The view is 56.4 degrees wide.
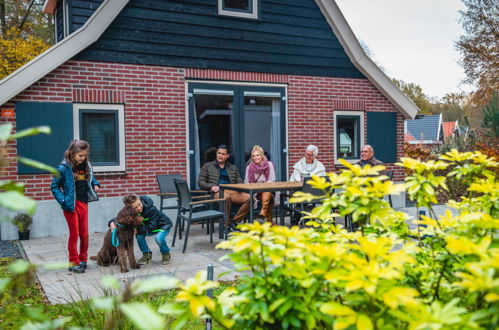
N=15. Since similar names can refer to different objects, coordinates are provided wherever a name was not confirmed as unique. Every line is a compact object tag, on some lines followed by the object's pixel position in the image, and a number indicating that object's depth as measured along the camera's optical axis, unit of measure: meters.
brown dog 5.31
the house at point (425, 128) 40.78
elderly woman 8.50
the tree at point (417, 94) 50.58
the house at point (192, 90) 8.07
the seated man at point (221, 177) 8.08
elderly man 8.59
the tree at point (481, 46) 25.44
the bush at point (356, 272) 1.31
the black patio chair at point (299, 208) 7.62
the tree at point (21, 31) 17.92
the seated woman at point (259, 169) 8.48
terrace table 7.00
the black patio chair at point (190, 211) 6.68
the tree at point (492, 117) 15.33
